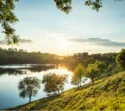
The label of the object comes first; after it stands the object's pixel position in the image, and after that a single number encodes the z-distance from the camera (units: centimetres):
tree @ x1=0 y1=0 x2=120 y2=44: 1260
